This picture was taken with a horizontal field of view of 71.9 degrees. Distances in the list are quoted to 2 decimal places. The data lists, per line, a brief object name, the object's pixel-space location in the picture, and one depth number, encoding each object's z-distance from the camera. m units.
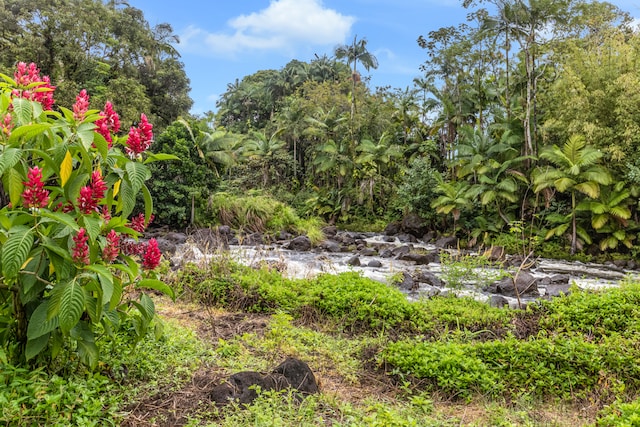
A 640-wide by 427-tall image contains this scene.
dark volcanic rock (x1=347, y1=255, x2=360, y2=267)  12.52
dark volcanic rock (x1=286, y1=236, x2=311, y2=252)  16.16
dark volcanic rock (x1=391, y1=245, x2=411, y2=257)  14.76
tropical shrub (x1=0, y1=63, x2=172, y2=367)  2.38
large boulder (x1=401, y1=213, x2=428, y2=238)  19.80
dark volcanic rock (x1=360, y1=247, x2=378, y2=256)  15.61
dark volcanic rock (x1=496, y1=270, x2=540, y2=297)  8.98
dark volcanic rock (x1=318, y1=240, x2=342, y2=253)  16.30
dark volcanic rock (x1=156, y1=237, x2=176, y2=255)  12.70
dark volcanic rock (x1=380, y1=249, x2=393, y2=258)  14.88
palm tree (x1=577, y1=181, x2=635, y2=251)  14.01
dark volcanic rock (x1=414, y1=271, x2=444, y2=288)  9.66
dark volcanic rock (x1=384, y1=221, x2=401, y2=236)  20.77
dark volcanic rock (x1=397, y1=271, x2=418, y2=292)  9.03
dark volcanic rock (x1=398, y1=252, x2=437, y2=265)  13.45
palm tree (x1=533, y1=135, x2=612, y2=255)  14.09
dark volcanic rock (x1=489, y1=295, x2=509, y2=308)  7.11
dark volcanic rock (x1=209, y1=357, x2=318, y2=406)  3.23
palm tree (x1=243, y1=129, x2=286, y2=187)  26.80
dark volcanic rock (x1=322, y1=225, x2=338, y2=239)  19.80
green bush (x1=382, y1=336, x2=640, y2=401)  4.13
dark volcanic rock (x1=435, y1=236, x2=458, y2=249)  17.31
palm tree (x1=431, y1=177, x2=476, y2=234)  17.58
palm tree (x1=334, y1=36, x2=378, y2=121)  25.23
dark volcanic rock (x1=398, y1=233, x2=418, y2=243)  18.94
